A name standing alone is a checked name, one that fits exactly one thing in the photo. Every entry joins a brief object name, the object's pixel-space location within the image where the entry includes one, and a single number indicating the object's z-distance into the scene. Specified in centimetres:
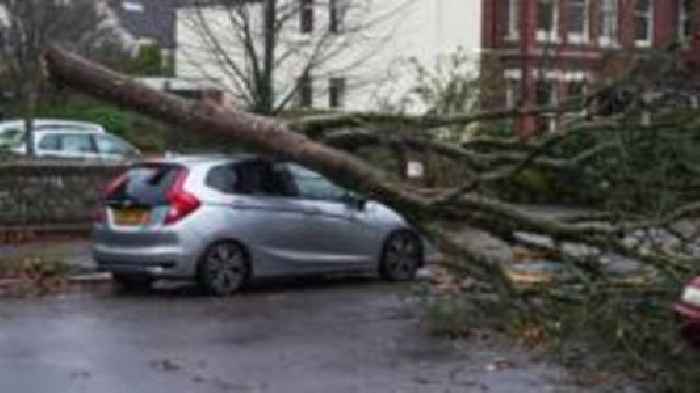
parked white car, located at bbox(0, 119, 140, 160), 3105
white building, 3102
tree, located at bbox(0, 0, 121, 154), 3106
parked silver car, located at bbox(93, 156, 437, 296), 1683
